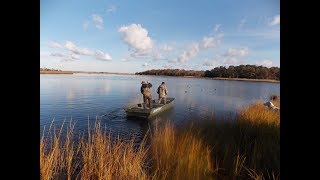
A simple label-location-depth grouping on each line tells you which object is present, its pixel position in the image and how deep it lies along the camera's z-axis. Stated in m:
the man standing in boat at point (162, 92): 10.28
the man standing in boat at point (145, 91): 8.59
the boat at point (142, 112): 8.49
